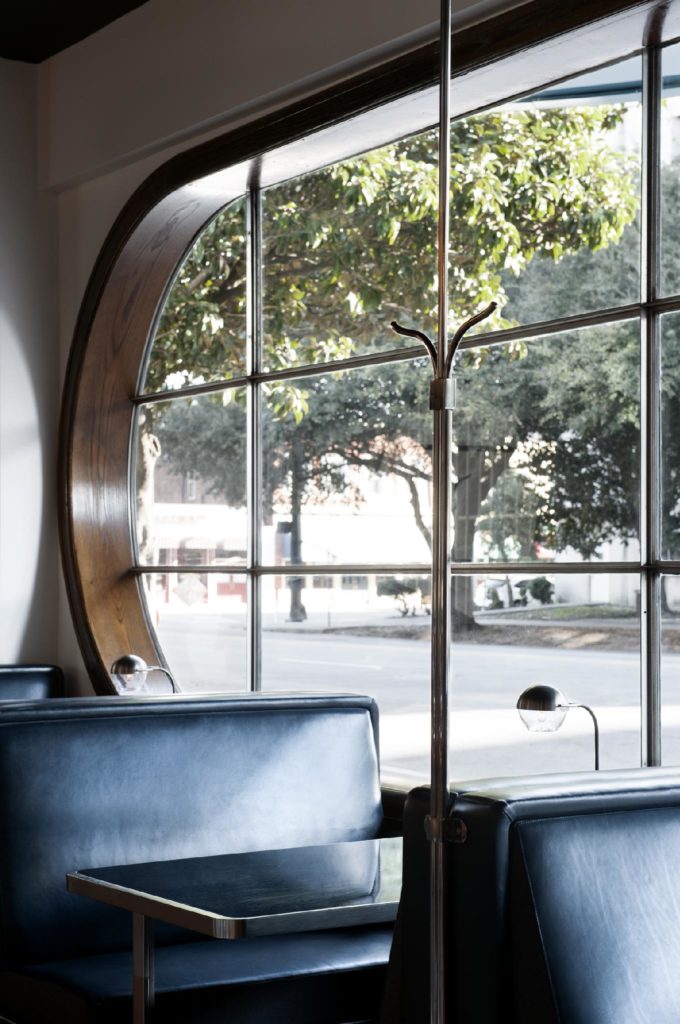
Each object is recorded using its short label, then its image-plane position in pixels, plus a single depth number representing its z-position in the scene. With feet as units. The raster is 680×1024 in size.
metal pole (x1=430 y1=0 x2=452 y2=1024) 5.71
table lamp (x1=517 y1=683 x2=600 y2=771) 9.38
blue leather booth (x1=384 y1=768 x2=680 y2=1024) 6.57
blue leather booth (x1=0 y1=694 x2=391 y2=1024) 9.70
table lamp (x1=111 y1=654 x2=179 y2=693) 13.51
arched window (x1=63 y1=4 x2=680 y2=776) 16.94
